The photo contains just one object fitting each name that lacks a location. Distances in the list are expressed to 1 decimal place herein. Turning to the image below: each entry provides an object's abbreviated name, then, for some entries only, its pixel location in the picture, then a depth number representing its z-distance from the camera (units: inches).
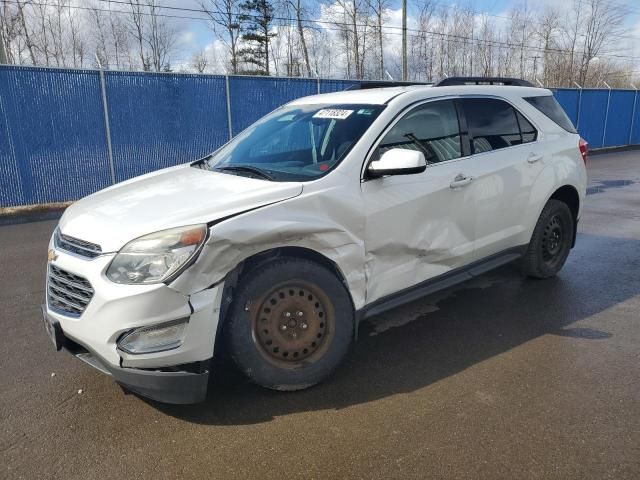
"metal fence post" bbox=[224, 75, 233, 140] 483.5
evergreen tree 1359.5
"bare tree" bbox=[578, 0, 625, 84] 1438.2
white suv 106.4
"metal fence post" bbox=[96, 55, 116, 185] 422.0
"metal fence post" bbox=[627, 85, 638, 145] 913.8
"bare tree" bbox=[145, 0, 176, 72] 1193.4
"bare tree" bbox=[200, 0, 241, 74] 1264.8
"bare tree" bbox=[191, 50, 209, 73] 1145.7
